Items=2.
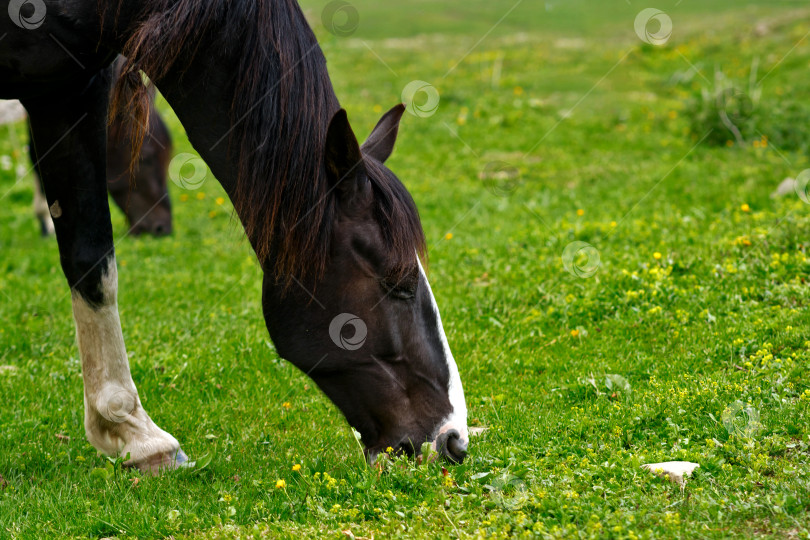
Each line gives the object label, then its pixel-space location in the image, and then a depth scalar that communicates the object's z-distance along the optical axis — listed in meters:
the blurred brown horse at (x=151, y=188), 17.75
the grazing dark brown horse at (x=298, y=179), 6.64
